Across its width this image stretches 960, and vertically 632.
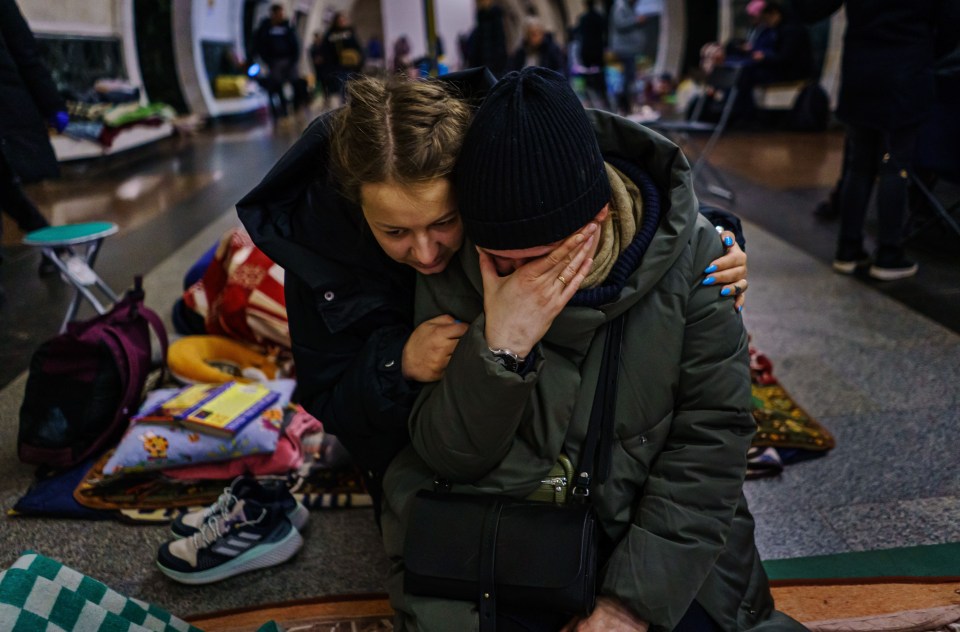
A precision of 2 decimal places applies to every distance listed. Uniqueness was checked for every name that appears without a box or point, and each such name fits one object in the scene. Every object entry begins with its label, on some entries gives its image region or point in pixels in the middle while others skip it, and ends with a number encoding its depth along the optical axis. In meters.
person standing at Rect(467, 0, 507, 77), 9.15
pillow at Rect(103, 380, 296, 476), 2.32
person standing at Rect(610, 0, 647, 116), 12.05
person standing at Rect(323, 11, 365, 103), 12.84
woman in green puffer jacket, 1.17
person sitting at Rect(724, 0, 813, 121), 9.23
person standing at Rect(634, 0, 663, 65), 18.14
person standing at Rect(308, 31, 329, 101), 14.24
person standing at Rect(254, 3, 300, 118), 12.32
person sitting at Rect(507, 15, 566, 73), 9.80
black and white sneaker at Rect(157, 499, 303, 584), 1.92
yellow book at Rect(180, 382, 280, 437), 2.30
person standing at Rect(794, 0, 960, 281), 3.37
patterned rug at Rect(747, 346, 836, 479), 2.30
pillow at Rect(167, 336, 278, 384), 2.81
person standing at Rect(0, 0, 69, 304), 3.31
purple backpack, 2.45
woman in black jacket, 1.21
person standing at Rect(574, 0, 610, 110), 9.90
